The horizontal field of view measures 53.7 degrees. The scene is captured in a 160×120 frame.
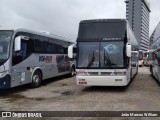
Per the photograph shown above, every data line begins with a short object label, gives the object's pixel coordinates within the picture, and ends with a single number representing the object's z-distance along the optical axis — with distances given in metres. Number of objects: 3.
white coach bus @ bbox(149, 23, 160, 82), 8.46
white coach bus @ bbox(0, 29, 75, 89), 6.78
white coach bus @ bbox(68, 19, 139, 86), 6.99
